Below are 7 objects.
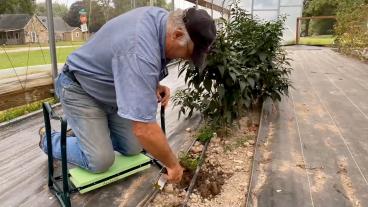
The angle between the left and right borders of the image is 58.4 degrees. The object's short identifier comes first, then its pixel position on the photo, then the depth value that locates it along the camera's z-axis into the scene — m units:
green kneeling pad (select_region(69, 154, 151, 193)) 1.89
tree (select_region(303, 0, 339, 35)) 28.86
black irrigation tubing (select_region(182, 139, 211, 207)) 1.82
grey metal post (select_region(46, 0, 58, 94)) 3.50
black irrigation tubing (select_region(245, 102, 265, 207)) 1.85
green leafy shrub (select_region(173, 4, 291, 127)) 2.53
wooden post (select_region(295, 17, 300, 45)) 13.61
